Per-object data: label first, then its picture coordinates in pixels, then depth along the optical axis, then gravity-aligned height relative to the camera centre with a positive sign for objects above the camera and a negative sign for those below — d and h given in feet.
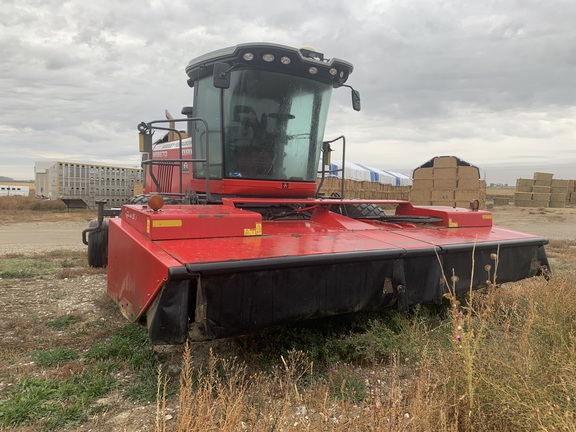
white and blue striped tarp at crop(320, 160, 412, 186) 90.89 +2.07
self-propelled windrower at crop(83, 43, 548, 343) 8.90 -1.45
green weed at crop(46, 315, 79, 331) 13.88 -4.77
